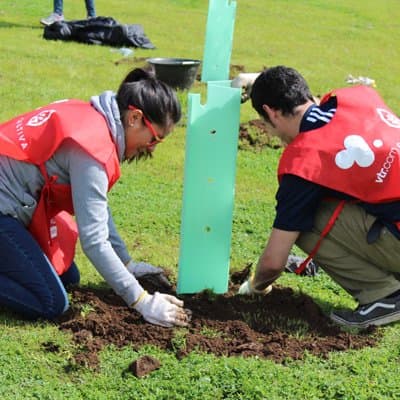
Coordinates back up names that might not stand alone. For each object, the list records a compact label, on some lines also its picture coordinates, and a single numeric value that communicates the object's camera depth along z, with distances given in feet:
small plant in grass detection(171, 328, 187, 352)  11.66
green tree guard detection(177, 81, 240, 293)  13.10
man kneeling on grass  12.09
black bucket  27.73
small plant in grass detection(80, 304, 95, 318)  12.69
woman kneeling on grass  11.41
